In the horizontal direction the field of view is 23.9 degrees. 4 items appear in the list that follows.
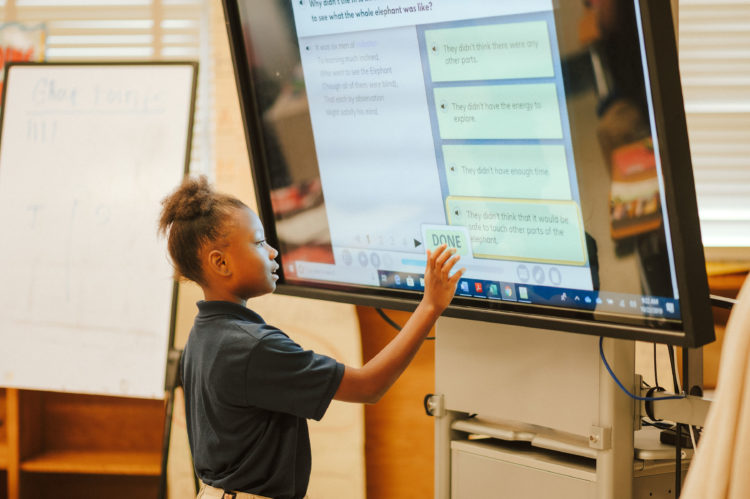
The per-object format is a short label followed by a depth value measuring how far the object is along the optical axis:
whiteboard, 4.29
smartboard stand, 3.25
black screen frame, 3.05
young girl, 3.21
